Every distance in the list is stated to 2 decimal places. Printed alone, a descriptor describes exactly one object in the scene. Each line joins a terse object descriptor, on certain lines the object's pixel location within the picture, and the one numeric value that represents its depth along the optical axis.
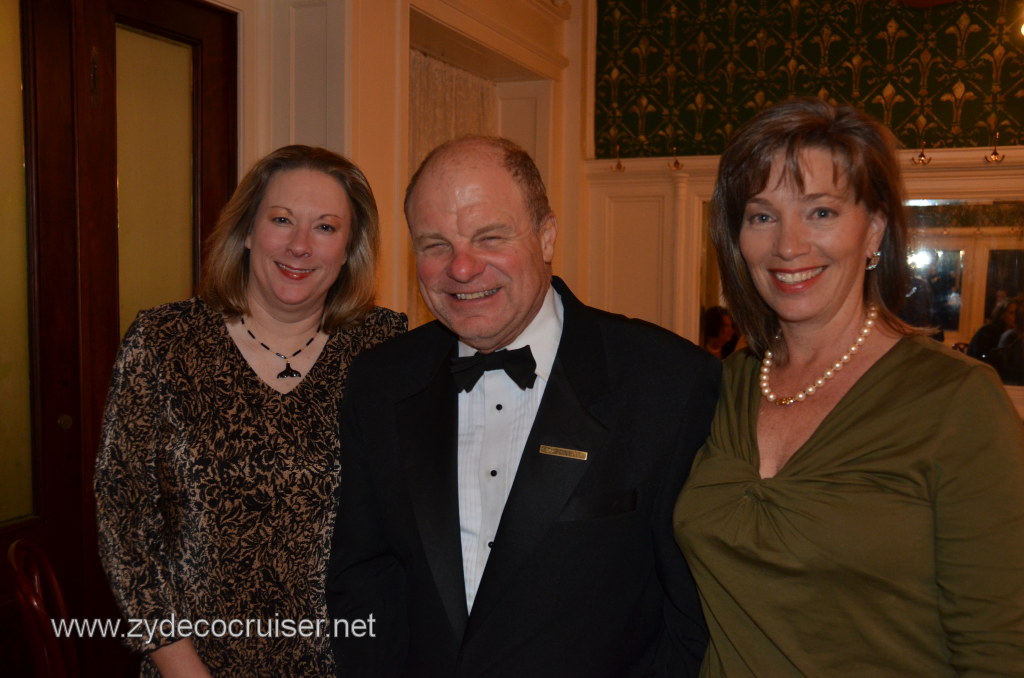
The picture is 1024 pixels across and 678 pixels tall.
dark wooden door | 2.81
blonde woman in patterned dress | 1.87
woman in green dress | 1.34
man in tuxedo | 1.56
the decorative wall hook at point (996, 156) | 5.57
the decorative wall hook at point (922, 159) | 5.71
